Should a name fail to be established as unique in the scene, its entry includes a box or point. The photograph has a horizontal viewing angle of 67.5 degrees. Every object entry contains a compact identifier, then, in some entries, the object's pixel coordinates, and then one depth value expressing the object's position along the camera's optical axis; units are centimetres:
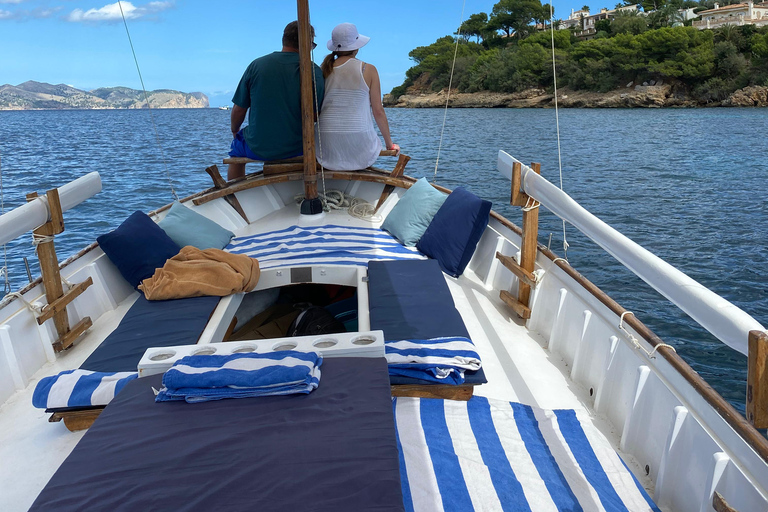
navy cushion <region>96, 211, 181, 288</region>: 315
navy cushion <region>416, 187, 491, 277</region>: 347
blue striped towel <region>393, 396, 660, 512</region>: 169
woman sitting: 431
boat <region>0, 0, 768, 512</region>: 142
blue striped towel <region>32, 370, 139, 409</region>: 201
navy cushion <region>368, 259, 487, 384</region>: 240
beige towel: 288
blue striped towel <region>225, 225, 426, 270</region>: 344
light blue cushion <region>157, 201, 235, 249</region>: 359
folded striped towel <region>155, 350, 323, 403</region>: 178
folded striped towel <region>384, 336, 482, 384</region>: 214
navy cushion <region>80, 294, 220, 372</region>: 227
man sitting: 430
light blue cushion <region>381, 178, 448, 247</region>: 387
